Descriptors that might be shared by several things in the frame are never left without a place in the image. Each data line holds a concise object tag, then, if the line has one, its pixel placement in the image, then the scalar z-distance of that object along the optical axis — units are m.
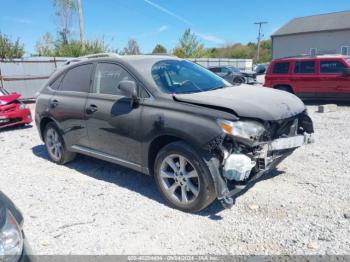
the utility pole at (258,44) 57.34
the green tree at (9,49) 19.42
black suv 3.37
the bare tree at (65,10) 30.36
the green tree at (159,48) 48.28
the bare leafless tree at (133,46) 35.81
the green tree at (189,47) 42.19
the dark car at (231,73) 21.16
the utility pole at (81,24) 22.31
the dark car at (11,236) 1.80
